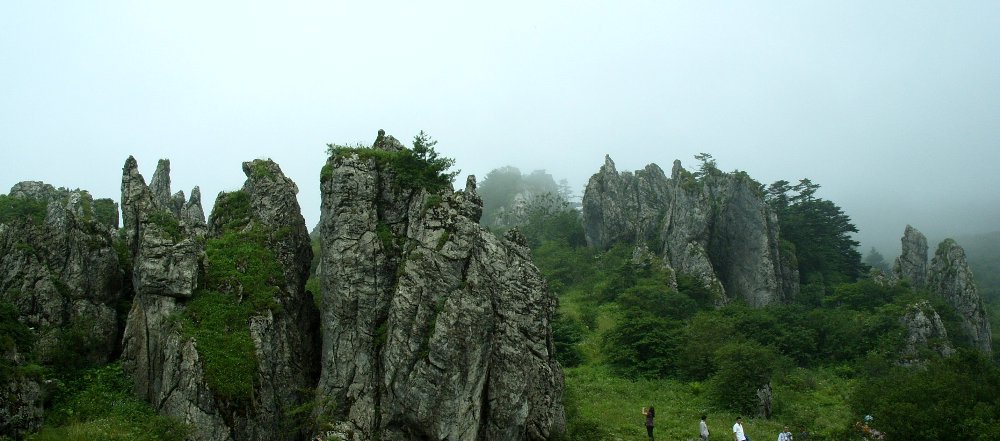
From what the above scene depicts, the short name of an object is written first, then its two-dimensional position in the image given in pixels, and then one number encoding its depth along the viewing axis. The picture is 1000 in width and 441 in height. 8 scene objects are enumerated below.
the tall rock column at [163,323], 20.62
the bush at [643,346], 35.78
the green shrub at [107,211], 40.66
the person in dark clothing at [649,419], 24.51
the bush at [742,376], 29.38
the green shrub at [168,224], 23.66
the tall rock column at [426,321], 21.42
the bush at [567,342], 38.84
